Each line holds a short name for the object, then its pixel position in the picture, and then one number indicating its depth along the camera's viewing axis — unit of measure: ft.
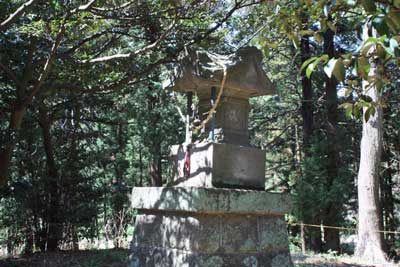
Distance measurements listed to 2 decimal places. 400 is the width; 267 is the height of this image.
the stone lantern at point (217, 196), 12.30
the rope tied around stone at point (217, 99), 13.53
